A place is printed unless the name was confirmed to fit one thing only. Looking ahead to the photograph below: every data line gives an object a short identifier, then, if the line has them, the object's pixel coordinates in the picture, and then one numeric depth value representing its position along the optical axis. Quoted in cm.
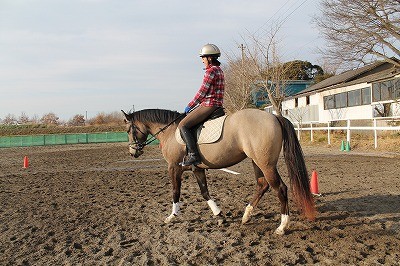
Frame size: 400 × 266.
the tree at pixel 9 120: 8048
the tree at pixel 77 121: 7894
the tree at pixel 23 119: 8250
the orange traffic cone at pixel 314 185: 795
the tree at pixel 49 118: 8100
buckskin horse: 532
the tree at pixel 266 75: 3491
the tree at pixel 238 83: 3759
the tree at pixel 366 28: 2200
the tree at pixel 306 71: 6450
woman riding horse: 586
